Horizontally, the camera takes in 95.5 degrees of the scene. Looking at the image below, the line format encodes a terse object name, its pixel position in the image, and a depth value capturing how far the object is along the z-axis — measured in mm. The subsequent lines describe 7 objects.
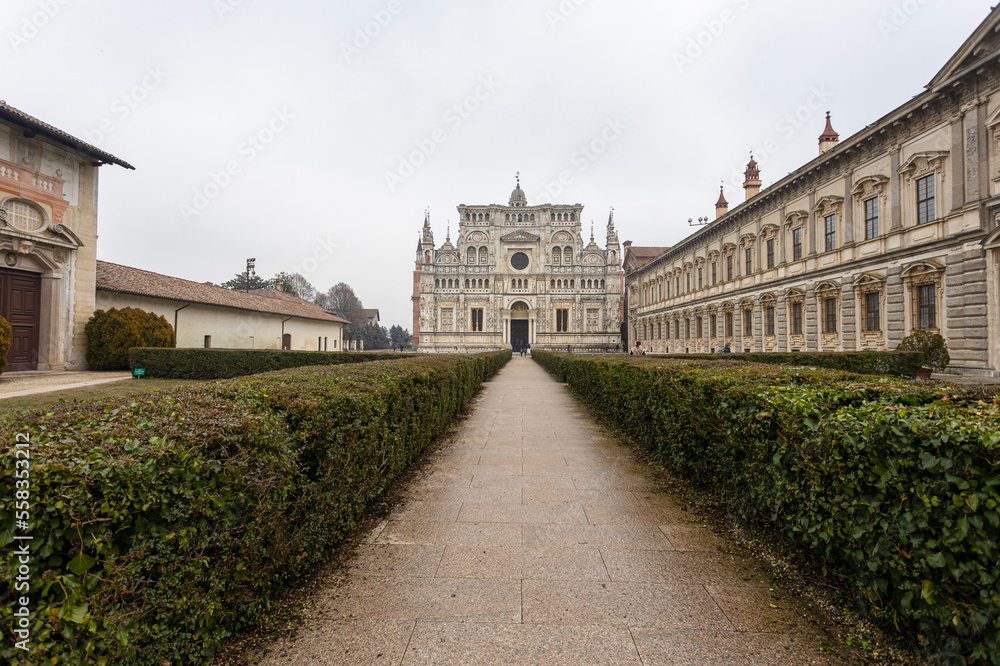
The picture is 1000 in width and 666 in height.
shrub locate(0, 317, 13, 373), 15101
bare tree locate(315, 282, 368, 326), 89506
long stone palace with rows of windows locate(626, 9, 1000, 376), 14102
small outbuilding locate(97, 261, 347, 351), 22016
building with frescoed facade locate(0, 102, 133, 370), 16672
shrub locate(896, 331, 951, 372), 13734
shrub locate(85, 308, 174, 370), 19375
